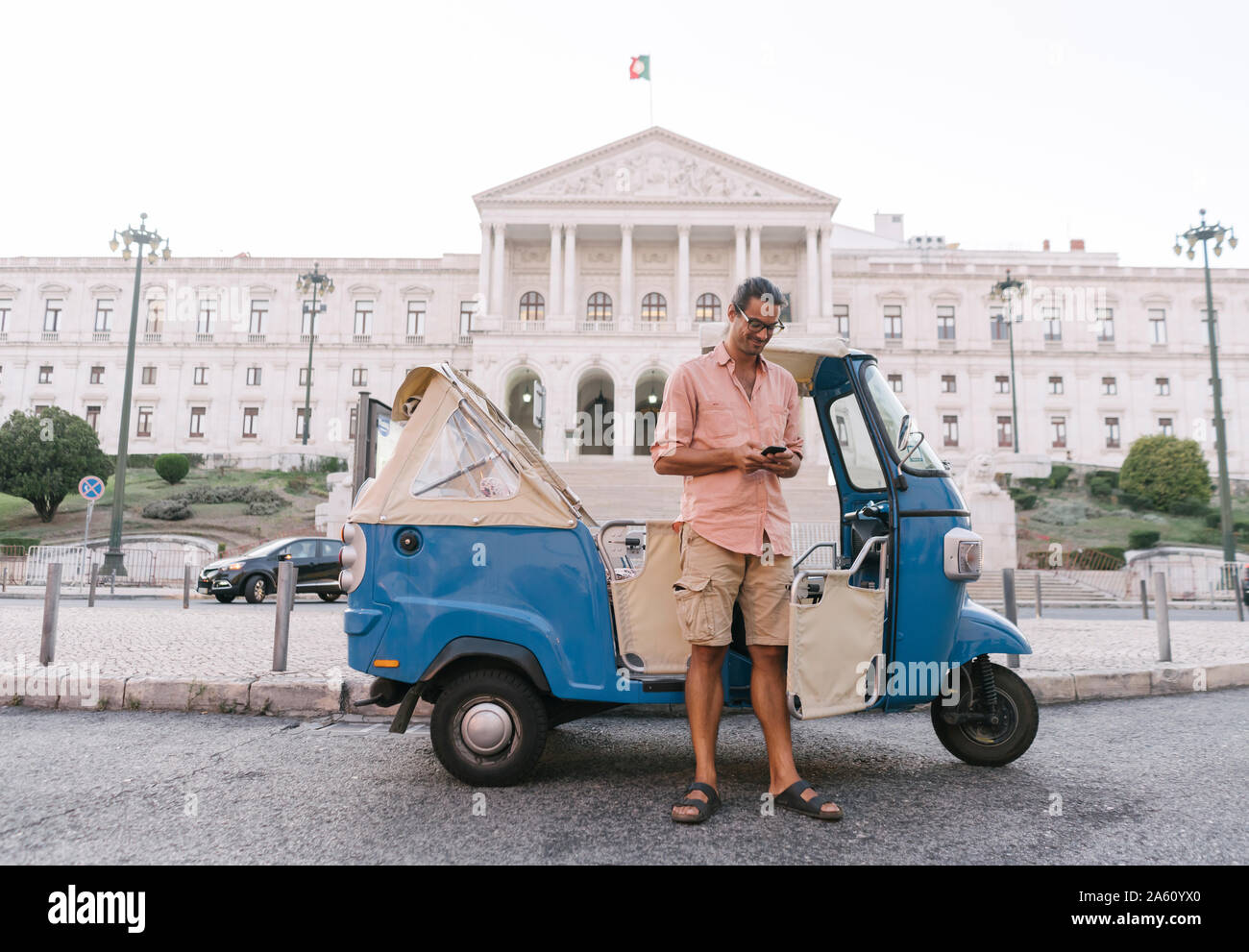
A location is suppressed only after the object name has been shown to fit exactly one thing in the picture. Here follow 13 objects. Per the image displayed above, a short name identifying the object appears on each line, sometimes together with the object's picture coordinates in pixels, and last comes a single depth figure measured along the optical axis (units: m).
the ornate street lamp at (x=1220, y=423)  21.87
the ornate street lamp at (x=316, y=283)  34.41
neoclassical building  46.44
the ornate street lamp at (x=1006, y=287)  31.89
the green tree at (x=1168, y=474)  32.00
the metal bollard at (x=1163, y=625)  6.19
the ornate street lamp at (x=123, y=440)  19.00
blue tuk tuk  3.18
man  2.92
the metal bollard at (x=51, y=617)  5.64
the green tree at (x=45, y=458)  28.17
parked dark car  14.28
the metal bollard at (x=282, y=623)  5.38
